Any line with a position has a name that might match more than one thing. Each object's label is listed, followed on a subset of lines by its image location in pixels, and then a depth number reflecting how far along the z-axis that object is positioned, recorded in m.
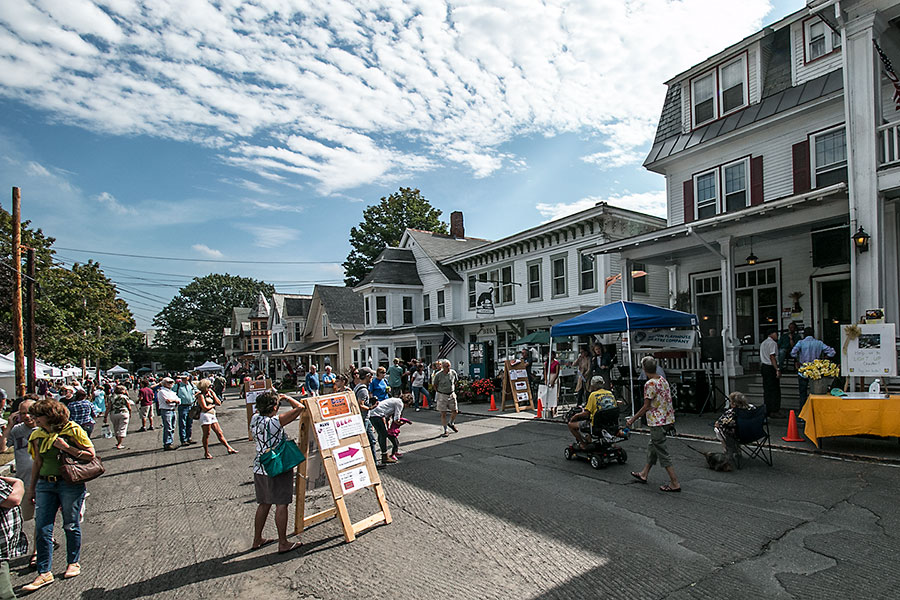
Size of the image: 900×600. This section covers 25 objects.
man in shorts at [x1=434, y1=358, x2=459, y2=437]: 12.06
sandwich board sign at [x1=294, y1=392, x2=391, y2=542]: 5.57
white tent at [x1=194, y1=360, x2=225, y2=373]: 50.94
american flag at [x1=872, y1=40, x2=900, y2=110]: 9.76
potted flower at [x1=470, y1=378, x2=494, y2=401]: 19.08
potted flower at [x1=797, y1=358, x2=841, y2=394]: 9.06
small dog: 7.66
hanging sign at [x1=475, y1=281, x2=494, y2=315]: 24.56
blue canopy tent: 12.50
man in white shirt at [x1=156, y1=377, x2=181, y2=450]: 11.92
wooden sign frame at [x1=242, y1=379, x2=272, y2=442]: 13.63
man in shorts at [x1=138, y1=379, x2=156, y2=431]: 16.77
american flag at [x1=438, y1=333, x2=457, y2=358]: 27.38
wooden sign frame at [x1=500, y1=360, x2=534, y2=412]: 16.11
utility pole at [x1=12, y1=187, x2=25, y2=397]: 18.00
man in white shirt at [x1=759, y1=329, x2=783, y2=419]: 11.58
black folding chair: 7.77
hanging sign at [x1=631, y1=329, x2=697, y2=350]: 13.52
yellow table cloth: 7.78
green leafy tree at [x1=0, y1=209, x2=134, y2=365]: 24.78
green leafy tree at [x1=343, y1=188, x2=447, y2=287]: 41.66
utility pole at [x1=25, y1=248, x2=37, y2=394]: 18.45
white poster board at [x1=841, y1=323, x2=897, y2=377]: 8.62
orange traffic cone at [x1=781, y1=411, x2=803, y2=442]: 9.29
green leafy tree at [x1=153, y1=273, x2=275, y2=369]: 77.94
